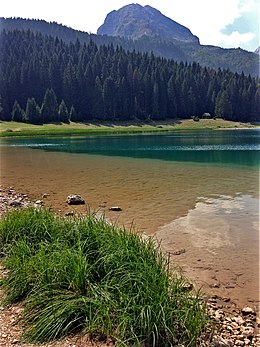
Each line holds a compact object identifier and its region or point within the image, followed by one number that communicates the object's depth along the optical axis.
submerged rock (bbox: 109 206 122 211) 15.84
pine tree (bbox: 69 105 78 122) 129.50
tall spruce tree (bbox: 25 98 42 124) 121.31
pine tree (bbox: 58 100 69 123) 126.06
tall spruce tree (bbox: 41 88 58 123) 124.95
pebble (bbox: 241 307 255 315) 7.18
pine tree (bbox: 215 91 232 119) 151.25
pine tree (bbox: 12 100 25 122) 122.69
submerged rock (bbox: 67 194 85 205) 17.04
